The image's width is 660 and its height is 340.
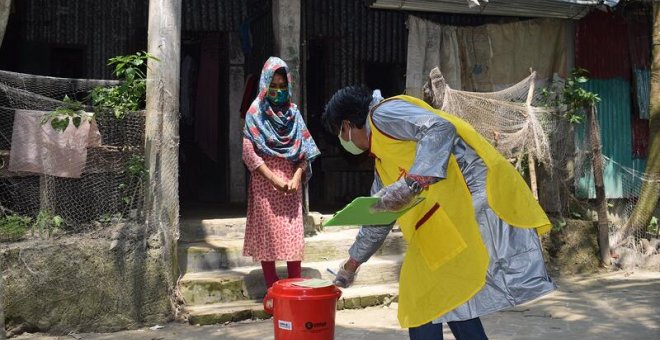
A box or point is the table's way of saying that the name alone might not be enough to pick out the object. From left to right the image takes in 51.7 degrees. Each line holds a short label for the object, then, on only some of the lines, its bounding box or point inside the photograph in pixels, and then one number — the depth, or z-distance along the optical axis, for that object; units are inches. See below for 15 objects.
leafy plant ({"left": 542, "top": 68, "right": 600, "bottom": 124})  283.1
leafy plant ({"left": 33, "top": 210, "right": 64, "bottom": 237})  186.5
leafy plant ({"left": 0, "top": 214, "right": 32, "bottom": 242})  183.3
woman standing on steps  199.5
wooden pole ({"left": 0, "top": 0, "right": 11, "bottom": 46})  136.2
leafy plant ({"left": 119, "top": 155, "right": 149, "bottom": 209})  196.5
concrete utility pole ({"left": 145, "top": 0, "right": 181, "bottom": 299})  200.5
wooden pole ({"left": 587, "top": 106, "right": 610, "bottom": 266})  286.5
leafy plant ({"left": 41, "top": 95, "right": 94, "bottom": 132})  183.3
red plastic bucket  110.7
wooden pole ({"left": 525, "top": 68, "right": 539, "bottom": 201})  268.2
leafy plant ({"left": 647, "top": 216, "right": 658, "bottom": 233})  311.1
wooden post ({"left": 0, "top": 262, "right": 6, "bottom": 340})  140.7
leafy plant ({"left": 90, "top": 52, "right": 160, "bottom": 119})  193.6
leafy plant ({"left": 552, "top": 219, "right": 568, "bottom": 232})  281.0
